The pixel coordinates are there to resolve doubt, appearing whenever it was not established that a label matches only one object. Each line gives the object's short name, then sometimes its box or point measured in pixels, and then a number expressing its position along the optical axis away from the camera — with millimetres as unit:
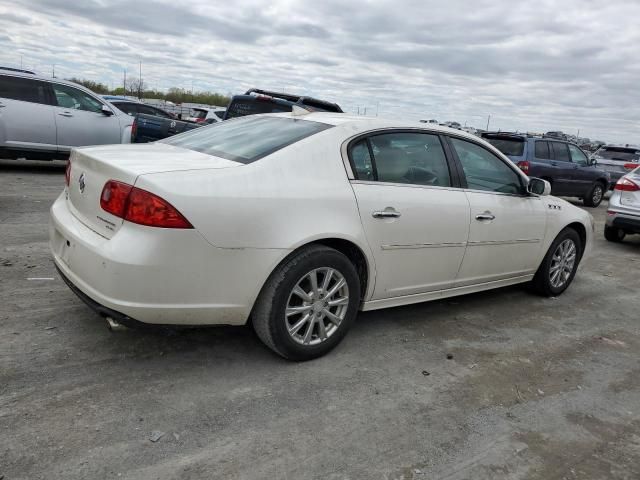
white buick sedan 2846
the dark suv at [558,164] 12562
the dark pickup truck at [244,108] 10555
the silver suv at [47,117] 9711
